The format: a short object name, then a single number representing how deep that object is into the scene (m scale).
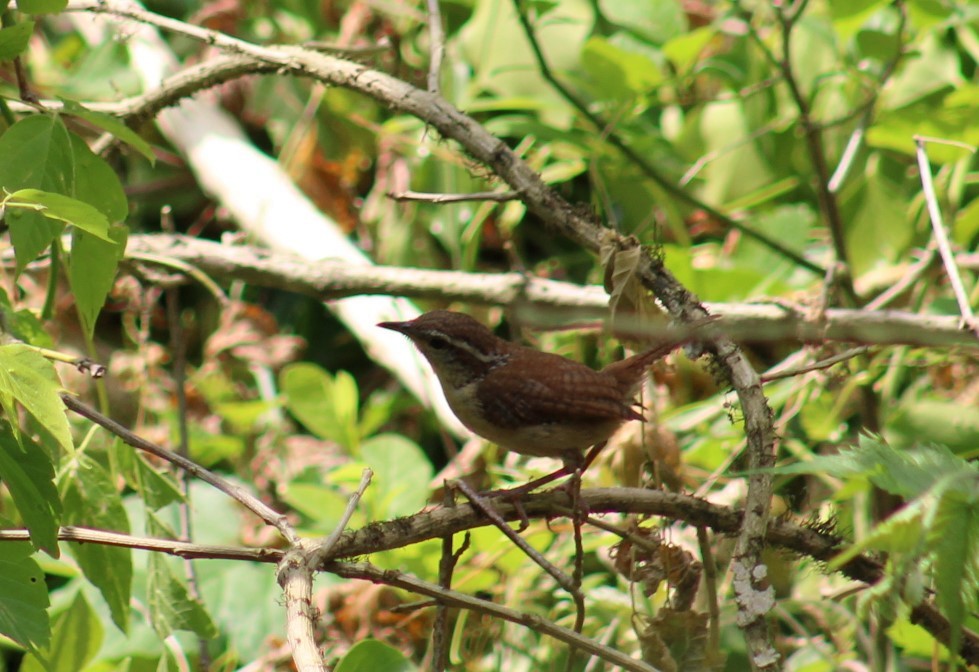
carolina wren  5.90
